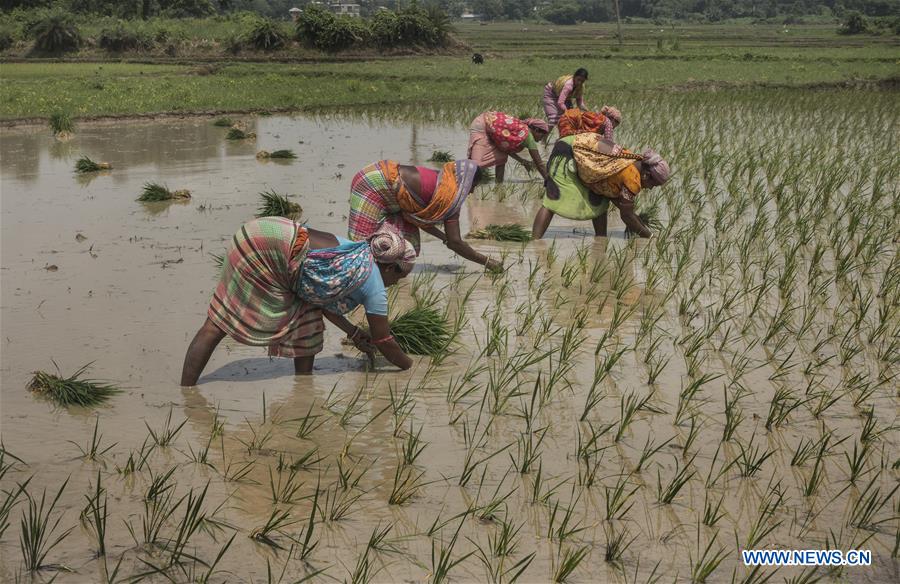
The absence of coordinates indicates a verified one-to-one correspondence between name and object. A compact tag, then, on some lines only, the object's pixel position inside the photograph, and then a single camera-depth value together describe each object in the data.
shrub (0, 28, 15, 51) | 28.88
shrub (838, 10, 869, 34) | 47.22
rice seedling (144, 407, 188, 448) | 3.67
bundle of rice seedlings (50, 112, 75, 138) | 12.73
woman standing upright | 9.76
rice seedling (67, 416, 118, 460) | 3.56
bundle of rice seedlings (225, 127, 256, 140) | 12.84
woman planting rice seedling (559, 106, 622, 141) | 8.80
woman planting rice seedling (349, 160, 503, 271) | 5.70
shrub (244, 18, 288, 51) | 28.28
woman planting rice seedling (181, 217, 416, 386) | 4.15
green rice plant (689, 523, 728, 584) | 2.80
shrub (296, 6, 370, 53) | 28.67
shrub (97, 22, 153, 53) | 28.39
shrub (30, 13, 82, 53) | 27.72
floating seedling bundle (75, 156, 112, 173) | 9.98
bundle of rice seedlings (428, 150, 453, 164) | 11.05
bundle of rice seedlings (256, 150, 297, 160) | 11.03
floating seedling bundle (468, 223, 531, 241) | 7.31
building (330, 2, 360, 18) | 87.22
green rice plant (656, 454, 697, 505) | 3.30
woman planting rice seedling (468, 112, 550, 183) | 8.02
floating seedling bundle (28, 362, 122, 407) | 4.10
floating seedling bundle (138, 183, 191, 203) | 8.45
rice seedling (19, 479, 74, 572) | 2.75
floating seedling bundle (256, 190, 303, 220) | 7.81
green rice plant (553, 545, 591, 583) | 2.83
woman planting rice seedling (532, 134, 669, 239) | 6.77
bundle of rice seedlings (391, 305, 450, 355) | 4.86
